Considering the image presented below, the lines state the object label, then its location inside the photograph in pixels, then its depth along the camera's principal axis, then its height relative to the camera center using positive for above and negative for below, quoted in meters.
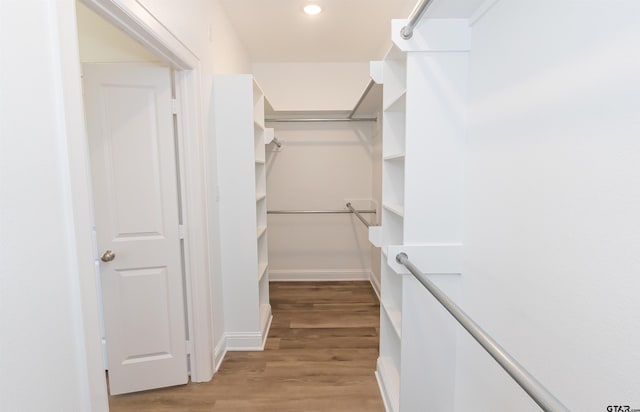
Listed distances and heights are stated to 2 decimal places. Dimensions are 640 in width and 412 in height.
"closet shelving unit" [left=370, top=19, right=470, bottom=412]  1.42 -0.11
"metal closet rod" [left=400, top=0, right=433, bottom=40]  1.14 +0.67
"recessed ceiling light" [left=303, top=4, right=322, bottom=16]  2.38 +1.38
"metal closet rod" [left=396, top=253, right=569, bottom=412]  0.59 -0.43
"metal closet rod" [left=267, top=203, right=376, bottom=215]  3.68 -0.39
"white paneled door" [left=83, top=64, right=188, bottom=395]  1.77 -0.23
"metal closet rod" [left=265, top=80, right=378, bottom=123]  3.74 +0.76
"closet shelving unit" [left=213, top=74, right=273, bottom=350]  2.23 -0.18
